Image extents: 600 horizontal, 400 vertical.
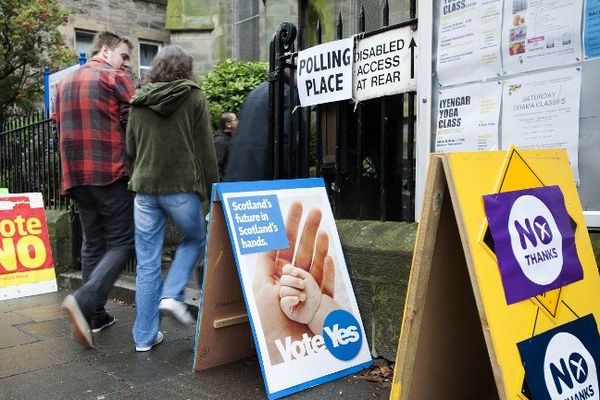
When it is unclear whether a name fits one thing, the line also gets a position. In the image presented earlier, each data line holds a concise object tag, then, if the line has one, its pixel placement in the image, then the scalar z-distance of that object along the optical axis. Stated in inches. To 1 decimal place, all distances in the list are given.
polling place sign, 153.8
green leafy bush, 365.1
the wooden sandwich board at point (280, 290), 120.4
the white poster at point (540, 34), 112.5
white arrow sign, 142.3
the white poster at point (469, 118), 125.0
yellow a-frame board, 79.0
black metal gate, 149.3
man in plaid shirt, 155.9
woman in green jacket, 141.8
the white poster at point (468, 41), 124.0
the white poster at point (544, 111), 113.5
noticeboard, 111.9
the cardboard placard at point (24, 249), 229.1
